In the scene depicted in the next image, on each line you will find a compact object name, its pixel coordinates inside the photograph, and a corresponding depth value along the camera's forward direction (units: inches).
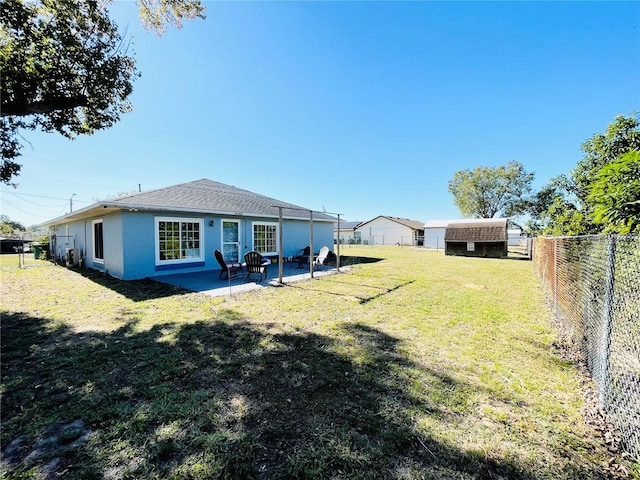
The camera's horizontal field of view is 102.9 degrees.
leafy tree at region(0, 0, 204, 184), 237.3
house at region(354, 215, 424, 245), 1577.3
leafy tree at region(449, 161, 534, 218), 1357.5
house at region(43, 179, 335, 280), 366.9
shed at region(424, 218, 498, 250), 1295.5
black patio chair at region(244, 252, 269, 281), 367.6
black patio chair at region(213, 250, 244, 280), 349.7
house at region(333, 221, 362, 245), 1754.4
